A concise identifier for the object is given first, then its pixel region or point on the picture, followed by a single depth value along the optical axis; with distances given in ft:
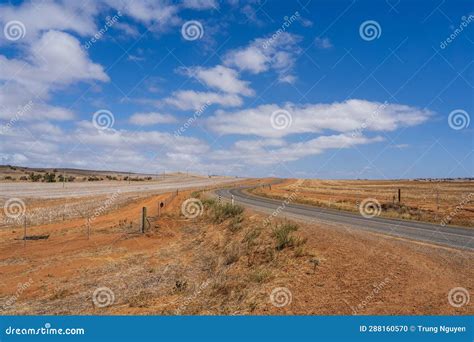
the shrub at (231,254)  50.37
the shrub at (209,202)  101.72
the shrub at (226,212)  81.71
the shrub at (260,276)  37.42
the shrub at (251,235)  56.08
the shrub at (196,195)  140.97
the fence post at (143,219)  78.54
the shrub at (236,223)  69.31
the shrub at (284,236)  47.90
